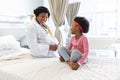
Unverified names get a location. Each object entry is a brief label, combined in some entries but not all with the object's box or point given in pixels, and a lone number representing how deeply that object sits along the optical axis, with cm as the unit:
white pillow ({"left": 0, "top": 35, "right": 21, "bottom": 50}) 288
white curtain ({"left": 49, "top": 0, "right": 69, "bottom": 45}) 379
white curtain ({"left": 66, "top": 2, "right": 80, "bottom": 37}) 408
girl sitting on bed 181
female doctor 238
